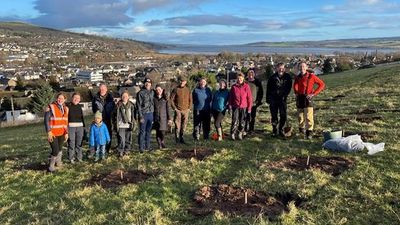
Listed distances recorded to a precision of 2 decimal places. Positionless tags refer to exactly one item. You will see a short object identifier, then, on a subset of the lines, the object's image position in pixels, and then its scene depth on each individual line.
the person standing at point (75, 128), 11.85
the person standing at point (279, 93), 13.35
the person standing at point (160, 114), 13.17
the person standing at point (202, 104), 13.75
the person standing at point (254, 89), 14.13
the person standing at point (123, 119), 12.30
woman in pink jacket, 13.46
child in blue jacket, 12.17
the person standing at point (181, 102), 13.67
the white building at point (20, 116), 53.03
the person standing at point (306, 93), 12.85
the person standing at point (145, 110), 12.73
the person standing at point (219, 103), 13.73
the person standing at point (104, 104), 12.37
